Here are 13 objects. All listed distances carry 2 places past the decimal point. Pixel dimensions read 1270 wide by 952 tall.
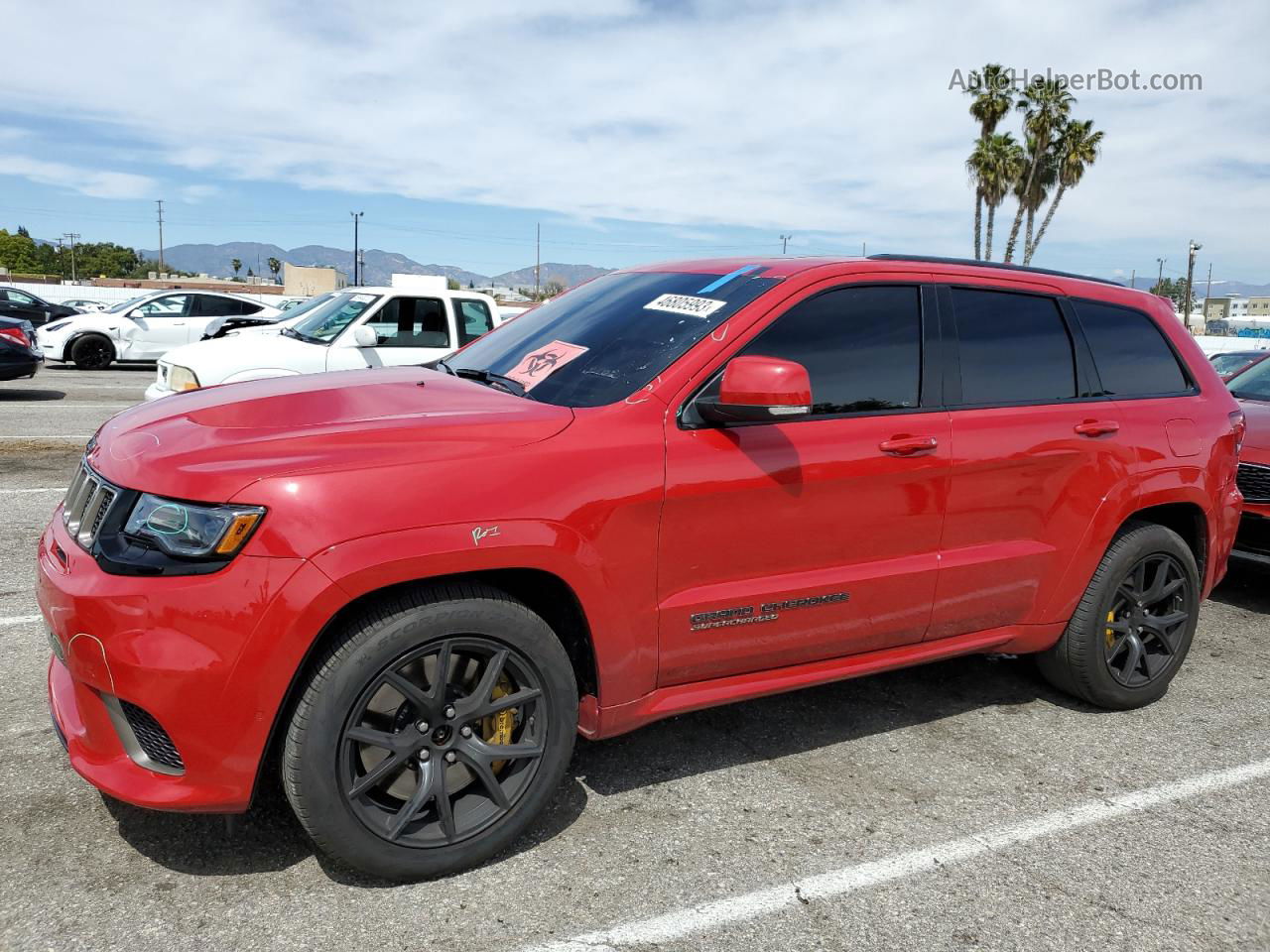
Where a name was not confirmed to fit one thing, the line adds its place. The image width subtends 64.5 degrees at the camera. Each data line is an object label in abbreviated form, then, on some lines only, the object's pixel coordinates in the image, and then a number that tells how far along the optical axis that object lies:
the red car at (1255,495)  5.77
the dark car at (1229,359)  10.77
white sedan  18.52
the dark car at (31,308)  24.91
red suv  2.55
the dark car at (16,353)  13.07
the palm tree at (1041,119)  40.66
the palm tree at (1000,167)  41.44
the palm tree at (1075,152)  41.09
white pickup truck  9.02
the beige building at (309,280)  81.81
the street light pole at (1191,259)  63.99
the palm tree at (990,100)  41.12
